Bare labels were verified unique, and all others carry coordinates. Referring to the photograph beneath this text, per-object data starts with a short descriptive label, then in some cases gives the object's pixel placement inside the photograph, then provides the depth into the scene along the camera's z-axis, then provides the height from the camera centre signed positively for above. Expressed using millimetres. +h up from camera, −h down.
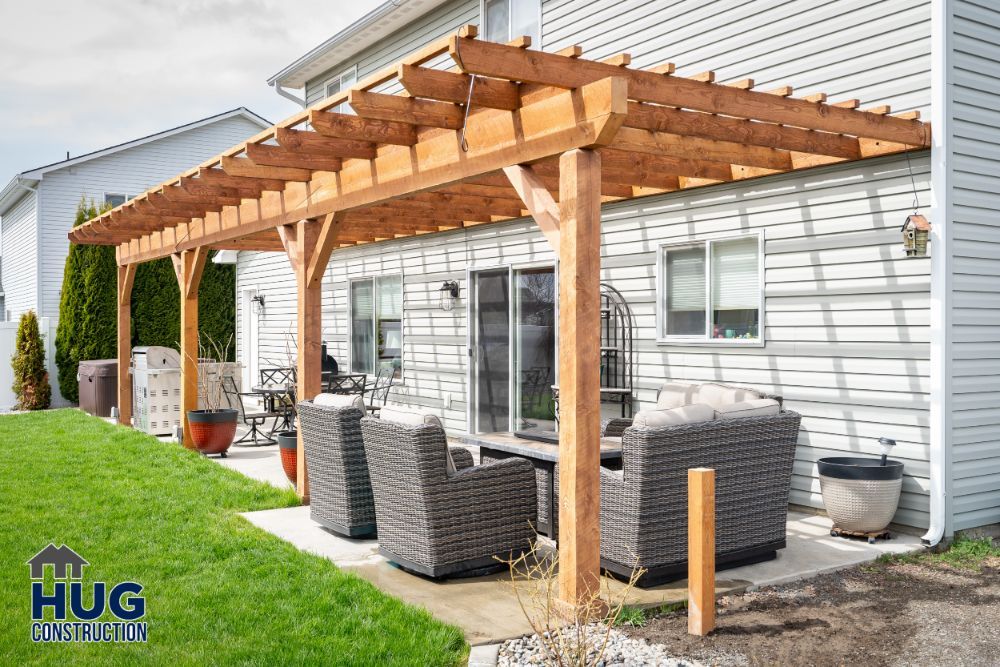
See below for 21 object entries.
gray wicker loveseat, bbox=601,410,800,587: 4297 -915
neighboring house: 17906 +3189
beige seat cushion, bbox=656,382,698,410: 6359 -557
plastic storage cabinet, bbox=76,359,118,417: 12914 -870
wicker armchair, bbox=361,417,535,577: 4484 -988
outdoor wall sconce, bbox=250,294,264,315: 15375 +463
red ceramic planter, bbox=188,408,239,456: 8812 -1071
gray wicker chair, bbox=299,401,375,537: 5305 -924
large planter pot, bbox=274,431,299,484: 7043 -1060
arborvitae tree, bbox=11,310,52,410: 14984 -676
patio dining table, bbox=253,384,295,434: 9984 -903
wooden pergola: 3900 +1133
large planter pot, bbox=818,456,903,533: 5273 -1099
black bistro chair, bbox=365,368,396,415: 11319 -782
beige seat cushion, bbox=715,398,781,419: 4648 -492
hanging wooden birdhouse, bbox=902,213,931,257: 5254 +551
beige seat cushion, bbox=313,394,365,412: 5359 -483
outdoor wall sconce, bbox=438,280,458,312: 9914 +385
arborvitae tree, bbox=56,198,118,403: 14773 +408
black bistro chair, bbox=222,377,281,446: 9992 -1049
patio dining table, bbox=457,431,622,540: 5121 -831
